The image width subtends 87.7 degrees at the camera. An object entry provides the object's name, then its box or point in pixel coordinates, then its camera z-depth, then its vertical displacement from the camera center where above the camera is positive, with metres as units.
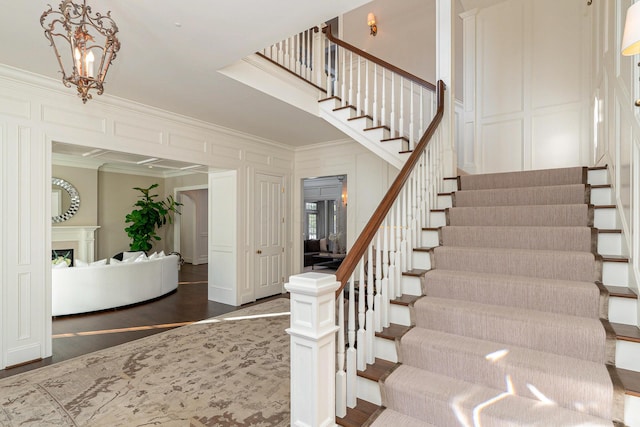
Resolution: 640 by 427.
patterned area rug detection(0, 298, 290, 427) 2.29 -1.41
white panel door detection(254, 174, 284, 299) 5.87 -0.40
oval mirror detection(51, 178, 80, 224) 6.95 +0.27
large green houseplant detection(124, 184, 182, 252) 7.94 -0.20
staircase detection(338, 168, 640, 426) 1.55 -0.63
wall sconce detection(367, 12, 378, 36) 5.87 +3.34
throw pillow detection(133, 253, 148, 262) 5.52 -0.78
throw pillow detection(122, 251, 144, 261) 6.56 -0.85
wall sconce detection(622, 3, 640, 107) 1.14 +0.63
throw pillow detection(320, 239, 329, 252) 11.19 -1.09
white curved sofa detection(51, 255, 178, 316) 4.61 -1.09
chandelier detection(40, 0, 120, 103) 1.83 +0.92
